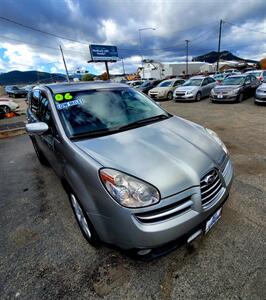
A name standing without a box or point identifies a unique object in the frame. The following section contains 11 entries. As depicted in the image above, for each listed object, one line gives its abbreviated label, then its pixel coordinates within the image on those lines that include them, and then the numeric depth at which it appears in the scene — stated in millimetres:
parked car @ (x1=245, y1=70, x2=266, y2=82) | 12918
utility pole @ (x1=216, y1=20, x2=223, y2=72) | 31467
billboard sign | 28938
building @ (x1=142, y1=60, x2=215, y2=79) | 52188
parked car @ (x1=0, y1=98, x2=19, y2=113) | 11776
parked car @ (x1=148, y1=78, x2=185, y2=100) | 14695
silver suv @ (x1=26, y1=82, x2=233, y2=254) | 1492
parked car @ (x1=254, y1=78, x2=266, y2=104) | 9109
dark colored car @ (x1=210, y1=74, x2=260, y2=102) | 10516
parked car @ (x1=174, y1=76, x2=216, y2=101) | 12414
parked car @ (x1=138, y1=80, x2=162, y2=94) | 18922
